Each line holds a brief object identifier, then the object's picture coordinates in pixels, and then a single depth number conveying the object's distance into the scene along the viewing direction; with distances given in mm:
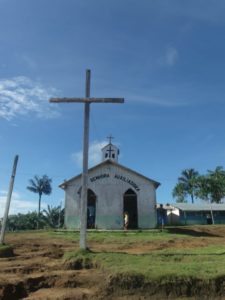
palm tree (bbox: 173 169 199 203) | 46813
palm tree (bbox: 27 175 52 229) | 49287
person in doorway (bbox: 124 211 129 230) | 18284
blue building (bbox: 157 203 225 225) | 34102
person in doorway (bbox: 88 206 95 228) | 19645
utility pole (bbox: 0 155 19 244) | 10516
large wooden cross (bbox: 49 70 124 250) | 8495
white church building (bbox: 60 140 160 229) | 18947
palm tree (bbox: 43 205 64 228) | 33996
